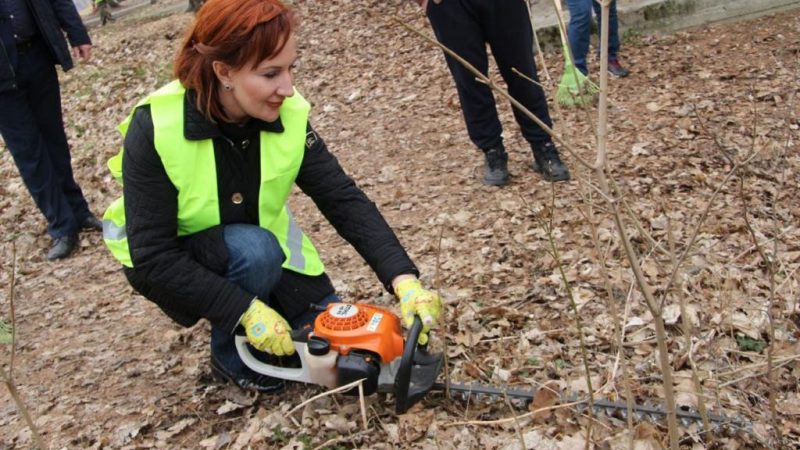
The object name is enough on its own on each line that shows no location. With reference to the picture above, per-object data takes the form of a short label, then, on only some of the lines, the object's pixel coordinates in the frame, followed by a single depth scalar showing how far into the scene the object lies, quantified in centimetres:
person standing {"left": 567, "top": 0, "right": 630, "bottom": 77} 528
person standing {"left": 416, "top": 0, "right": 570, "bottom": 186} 370
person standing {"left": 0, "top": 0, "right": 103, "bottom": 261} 416
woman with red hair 221
